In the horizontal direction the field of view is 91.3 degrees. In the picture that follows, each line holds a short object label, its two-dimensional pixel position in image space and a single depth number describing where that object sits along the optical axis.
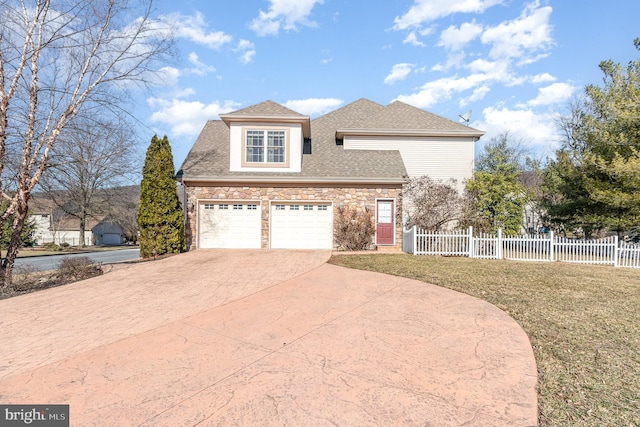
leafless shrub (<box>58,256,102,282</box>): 7.79
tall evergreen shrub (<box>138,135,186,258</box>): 11.08
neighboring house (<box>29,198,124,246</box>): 38.03
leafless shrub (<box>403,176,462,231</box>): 13.50
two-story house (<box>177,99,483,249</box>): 12.66
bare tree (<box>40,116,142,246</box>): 8.20
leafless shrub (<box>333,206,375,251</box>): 12.50
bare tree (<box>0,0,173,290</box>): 7.11
